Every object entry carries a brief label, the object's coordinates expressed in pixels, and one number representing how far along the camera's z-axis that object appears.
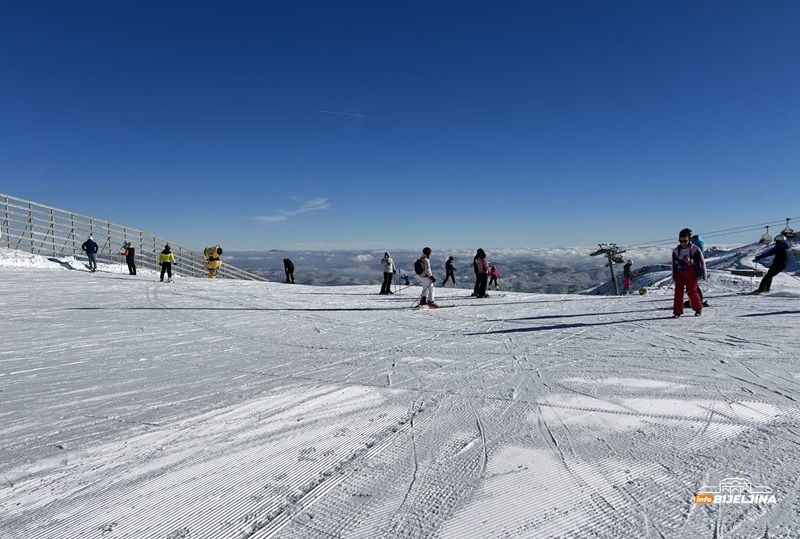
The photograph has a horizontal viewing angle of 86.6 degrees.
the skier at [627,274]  23.67
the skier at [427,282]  11.74
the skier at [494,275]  21.07
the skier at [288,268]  27.67
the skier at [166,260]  19.11
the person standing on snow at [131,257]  21.47
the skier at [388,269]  16.36
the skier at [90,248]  20.59
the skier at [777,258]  11.48
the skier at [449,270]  25.45
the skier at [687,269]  8.52
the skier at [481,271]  14.91
